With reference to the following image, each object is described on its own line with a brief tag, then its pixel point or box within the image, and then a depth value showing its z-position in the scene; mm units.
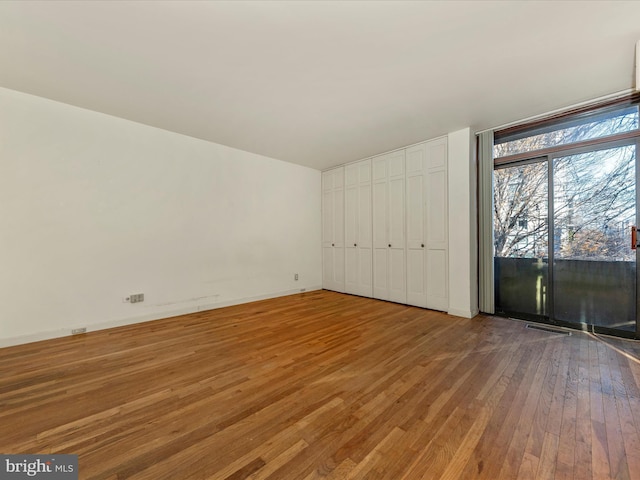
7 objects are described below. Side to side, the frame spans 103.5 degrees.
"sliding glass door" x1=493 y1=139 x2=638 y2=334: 2922
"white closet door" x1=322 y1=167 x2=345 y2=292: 5621
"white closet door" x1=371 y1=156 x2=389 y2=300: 4777
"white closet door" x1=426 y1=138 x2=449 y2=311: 3959
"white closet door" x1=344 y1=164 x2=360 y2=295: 5305
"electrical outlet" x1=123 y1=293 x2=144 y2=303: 3482
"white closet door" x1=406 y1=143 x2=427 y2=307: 4215
